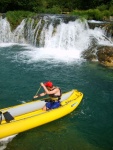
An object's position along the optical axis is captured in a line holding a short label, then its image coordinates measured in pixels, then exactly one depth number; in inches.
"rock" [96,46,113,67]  680.4
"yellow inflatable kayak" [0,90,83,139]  348.5
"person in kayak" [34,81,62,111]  389.4
